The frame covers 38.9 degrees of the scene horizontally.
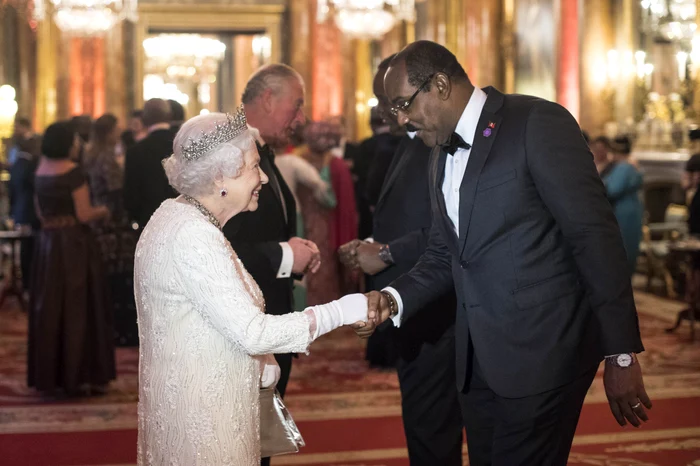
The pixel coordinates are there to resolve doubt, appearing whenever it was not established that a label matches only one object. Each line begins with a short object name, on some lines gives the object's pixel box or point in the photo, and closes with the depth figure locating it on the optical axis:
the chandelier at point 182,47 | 28.06
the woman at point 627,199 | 9.87
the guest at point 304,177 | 8.28
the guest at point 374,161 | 6.68
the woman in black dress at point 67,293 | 6.77
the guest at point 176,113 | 6.75
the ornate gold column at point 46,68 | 18.52
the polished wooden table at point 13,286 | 9.86
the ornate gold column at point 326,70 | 18.64
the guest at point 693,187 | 8.88
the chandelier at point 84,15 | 15.91
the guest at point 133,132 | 10.82
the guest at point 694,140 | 10.66
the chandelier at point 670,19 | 13.43
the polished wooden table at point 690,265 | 8.45
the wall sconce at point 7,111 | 19.28
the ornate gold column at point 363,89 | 20.89
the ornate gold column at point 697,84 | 12.41
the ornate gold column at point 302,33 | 18.59
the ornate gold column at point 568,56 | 15.28
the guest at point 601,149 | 10.72
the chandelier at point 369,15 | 16.59
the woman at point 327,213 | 9.08
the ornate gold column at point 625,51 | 14.49
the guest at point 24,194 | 10.55
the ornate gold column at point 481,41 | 17.31
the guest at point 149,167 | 5.73
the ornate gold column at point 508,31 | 17.84
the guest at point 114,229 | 8.16
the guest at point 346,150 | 12.14
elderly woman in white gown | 2.62
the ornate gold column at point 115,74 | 18.12
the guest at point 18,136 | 11.36
